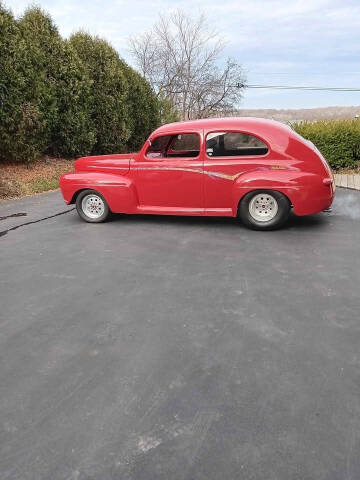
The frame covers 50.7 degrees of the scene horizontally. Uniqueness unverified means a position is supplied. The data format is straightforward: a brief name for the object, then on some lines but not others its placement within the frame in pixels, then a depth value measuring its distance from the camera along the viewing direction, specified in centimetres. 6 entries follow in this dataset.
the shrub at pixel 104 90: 1507
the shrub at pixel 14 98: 1111
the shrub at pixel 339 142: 1142
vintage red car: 559
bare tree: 2967
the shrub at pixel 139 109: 1752
